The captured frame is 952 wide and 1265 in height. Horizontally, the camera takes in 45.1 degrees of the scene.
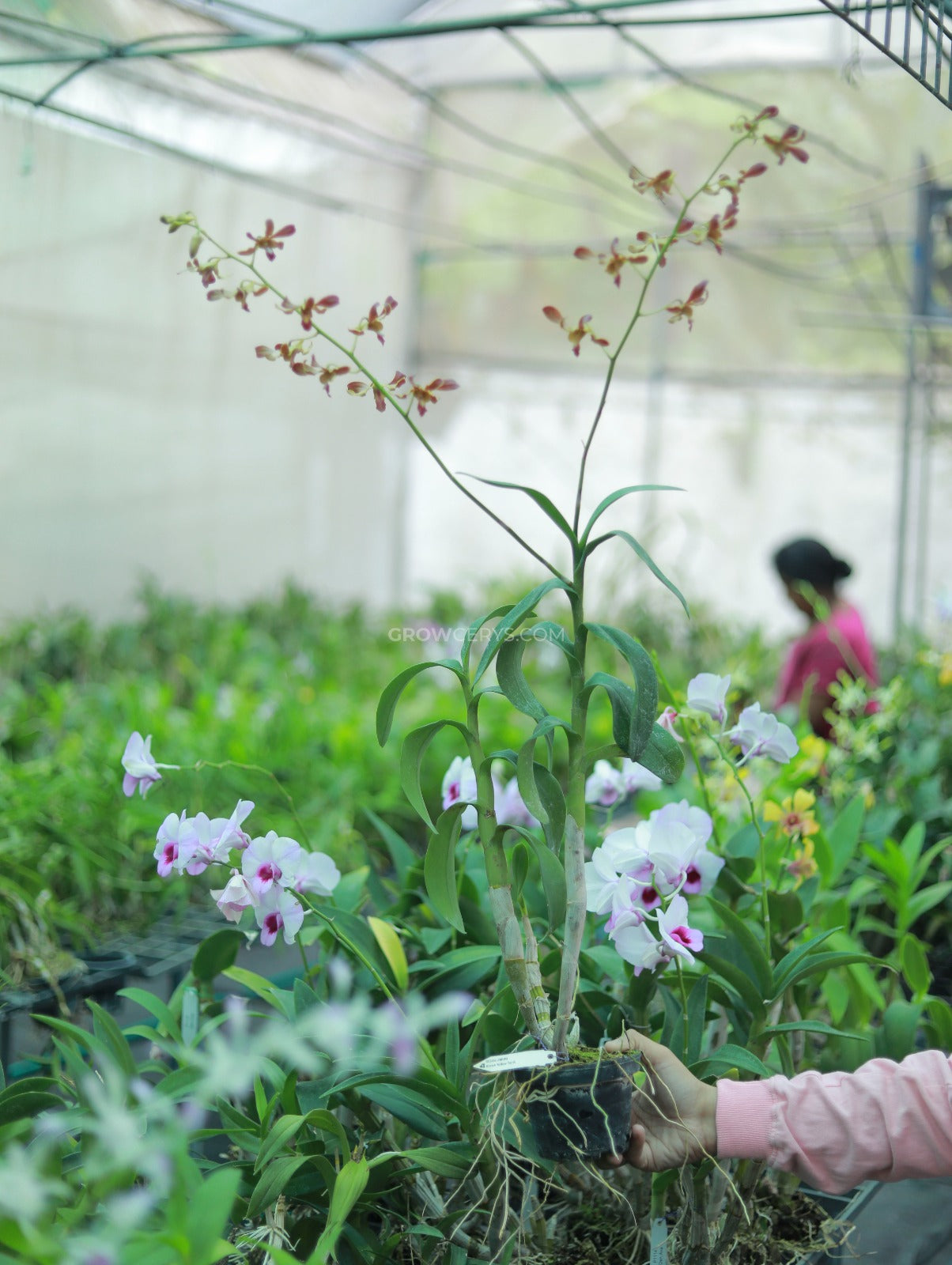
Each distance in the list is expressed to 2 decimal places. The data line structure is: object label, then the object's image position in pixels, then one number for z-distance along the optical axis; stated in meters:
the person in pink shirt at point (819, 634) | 3.14
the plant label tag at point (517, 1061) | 0.93
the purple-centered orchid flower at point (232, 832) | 1.06
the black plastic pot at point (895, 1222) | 1.24
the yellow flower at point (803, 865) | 1.45
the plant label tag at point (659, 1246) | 1.02
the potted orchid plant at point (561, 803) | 1.01
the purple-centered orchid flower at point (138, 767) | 1.15
